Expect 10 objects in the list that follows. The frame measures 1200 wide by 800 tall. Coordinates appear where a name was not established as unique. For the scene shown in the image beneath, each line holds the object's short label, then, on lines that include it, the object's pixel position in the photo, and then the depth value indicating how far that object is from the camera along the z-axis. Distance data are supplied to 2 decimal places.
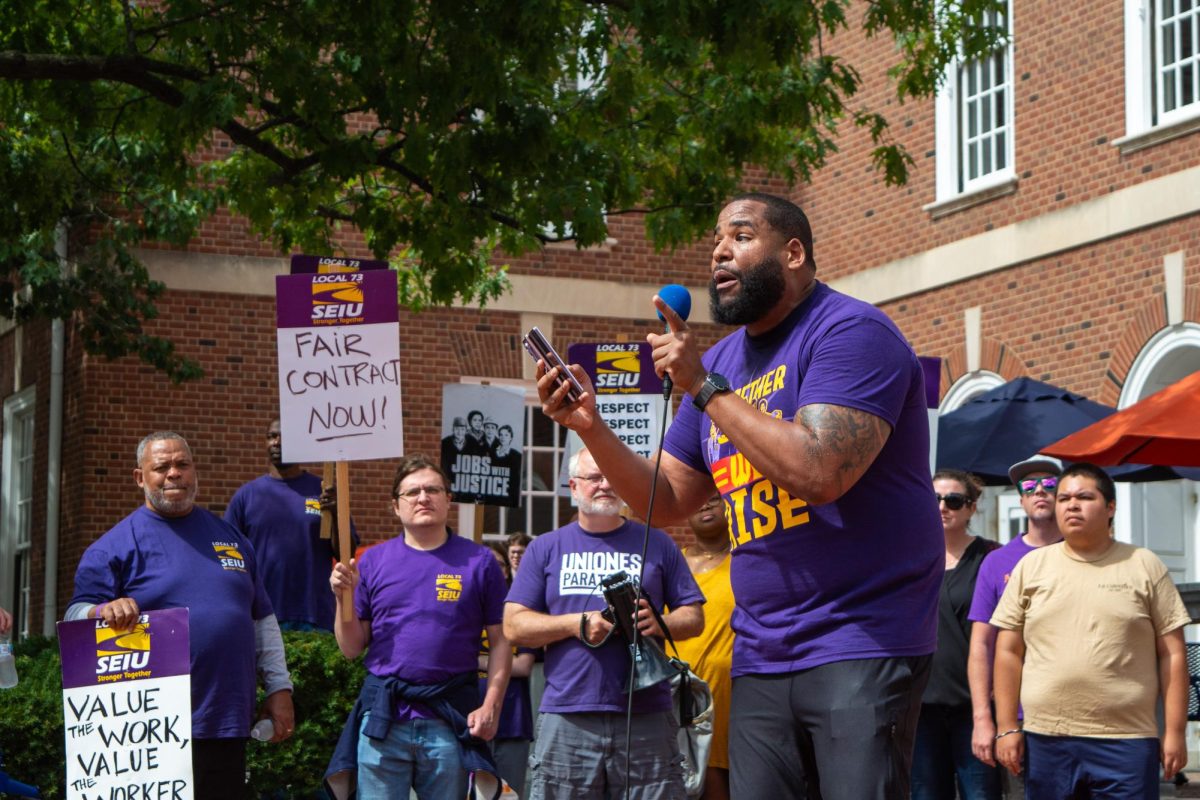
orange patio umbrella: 9.33
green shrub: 10.19
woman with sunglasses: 8.73
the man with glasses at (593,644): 7.58
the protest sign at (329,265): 9.24
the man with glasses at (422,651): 8.07
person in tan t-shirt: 7.48
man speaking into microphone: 3.95
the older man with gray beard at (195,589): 7.40
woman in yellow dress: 8.20
